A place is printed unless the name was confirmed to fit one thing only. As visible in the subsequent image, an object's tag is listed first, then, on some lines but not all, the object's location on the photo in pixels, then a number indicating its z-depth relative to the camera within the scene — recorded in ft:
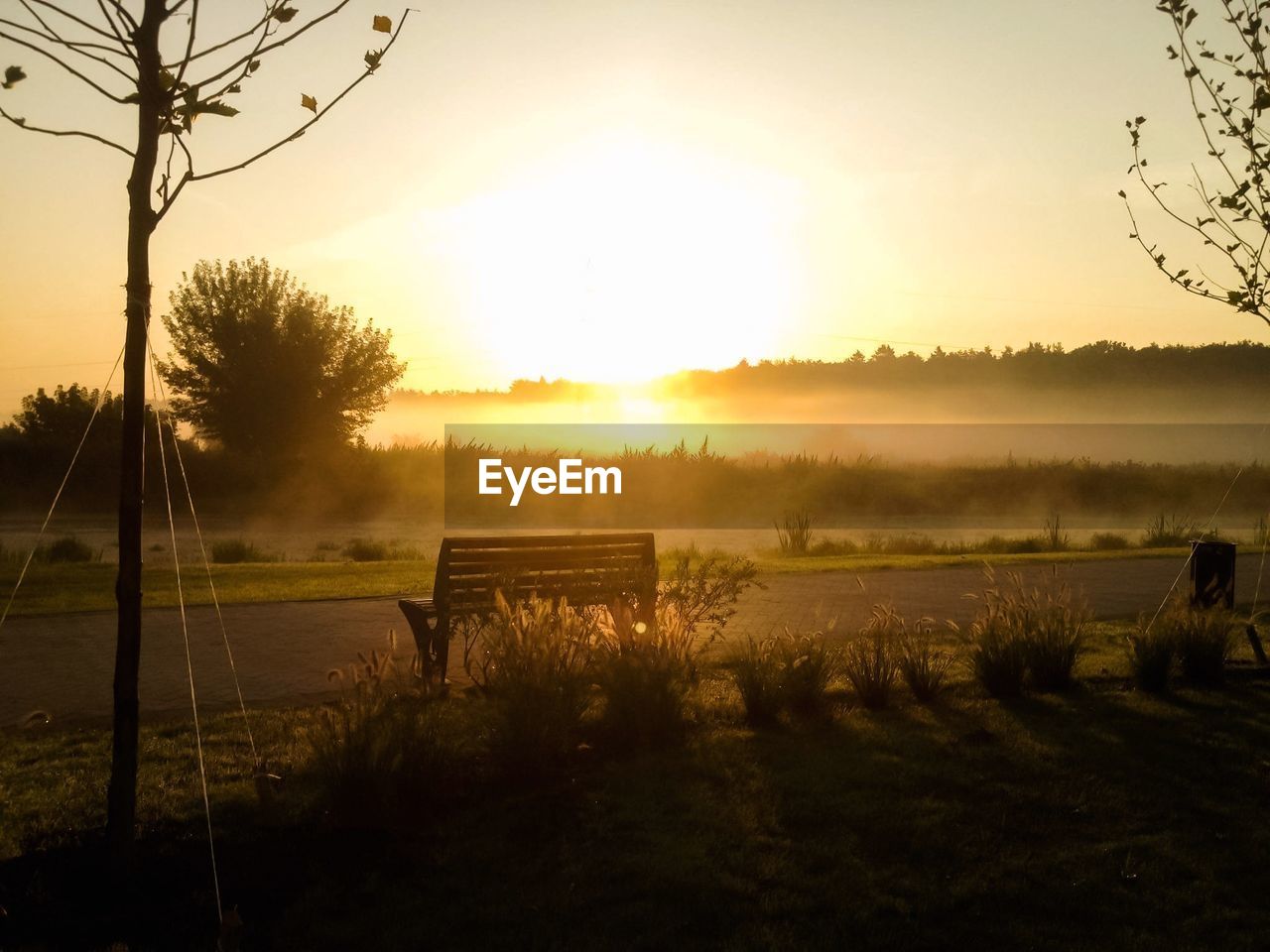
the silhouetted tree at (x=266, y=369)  145.48
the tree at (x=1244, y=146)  28.19
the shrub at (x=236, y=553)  79.20
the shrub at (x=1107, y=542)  86.69
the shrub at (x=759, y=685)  25.14
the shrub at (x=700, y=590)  28.94
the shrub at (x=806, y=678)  25.77
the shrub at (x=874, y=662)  26.84
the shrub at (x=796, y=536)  81.00
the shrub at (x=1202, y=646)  29.94
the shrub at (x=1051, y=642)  28.73
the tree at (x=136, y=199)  15.24
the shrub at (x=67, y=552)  72.64
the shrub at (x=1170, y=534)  88.33
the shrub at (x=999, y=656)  28.09
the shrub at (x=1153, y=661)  28.71
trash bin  37.17
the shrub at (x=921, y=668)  27.58
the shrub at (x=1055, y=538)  86.74
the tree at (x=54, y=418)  151.12
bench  28.04
